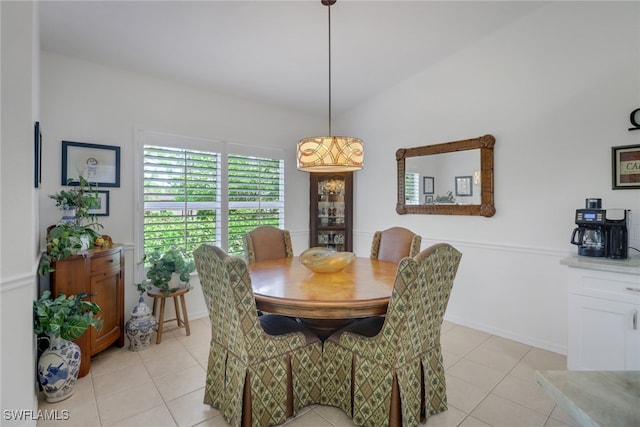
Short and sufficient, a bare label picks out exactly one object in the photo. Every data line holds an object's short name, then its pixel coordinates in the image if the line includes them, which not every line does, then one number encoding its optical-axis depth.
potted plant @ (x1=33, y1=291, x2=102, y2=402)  1.96
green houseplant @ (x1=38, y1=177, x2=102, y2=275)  2.24
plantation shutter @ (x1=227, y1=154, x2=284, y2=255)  3.84
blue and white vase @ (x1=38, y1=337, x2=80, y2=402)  2.02
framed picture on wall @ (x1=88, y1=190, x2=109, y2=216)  2.88
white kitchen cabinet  2.07
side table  2.96
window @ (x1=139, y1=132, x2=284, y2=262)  3.23
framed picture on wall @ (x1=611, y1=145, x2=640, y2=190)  2.42
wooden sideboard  2.33
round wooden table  1.69
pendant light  2.26
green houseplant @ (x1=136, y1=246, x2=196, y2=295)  2.95
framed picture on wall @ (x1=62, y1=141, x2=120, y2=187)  2.75
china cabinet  4.48
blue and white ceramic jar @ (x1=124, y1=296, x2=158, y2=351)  2.80
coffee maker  2.29
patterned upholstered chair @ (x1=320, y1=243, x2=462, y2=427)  1.63
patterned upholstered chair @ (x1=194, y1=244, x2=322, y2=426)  1.68
